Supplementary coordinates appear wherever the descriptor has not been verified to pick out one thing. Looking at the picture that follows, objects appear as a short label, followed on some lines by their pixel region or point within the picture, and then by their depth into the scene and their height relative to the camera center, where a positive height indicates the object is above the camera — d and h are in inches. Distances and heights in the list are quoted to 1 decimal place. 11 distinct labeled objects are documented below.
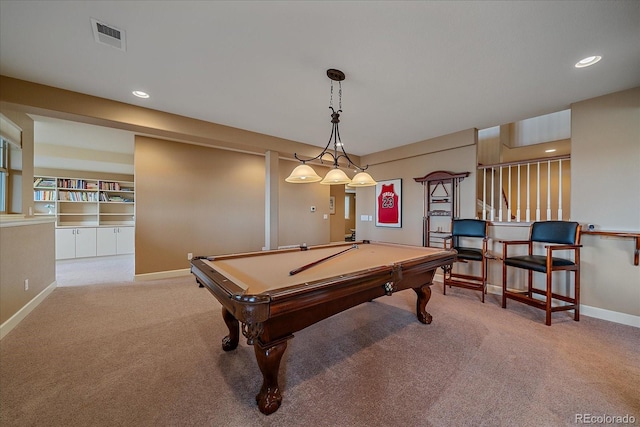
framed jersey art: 186.6 +7.4
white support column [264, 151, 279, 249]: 161.5 +5.9
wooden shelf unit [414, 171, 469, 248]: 155.8 +5.2
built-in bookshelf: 219.6 +9.5
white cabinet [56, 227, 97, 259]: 217.6 -29.8
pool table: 48.4 -18.0
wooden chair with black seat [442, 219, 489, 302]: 126.2 -19.7
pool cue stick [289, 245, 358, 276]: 67.4 -16.9
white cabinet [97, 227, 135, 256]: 234.2 -30.1
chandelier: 91.9 +15.3
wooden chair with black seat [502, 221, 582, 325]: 101.0 -21.6
